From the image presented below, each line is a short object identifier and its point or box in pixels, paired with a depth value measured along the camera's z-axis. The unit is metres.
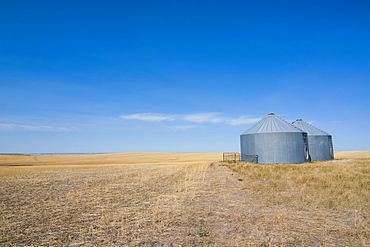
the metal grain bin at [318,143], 32.38
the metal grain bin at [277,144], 27.44
